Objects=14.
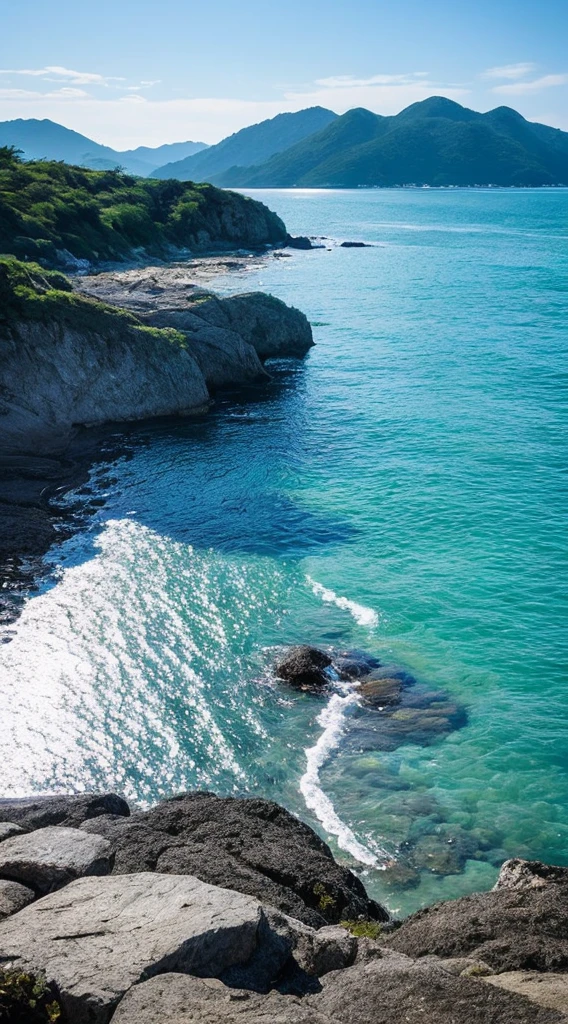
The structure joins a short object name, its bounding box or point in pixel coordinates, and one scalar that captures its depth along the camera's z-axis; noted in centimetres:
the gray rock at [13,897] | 1141
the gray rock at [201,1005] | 806
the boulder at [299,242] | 14908
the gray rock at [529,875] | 1269
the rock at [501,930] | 993
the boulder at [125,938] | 881
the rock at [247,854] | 1289
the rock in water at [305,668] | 2409
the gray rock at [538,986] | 831
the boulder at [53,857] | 1220
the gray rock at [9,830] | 1449
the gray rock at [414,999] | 788
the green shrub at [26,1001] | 864
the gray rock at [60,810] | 1589
